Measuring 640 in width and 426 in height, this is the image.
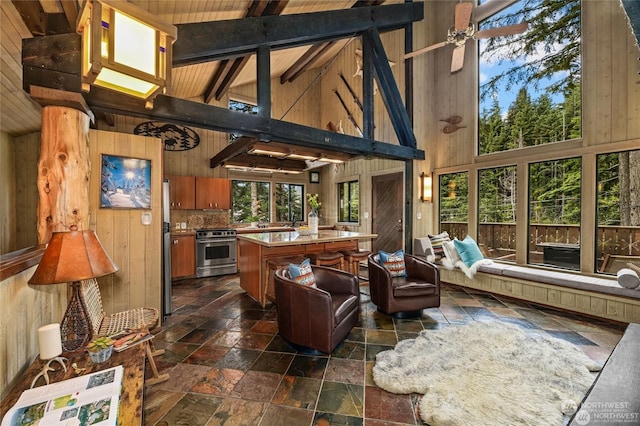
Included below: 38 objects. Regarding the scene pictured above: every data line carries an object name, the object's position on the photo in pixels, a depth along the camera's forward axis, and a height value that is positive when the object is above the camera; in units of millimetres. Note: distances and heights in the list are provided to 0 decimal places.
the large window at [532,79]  4215 +2349
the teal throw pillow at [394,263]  3682 -716
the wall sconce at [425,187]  5879 +549
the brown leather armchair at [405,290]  3367 -1003
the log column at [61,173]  1912 +278
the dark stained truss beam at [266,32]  2734 +2189
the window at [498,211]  4922 +20
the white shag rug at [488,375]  1801 -1353
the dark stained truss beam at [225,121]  2469 +1034
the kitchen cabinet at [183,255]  5246 -881
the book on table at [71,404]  1004 -785
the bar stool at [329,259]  3972 -721
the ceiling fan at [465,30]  3291 +2443
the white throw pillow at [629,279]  3196 -807
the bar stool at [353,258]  4438 -771
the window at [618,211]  3668 +19
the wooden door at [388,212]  6172 -6
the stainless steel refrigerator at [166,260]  3443 -641
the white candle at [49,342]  1335 -667
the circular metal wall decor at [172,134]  5035 +1517
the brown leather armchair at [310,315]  2488 -1020
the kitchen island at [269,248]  3836 -574
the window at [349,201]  7527 +303
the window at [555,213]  4152 -12
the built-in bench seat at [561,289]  3289 -1109
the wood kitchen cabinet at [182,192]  5691 +421
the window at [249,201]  7103 +279
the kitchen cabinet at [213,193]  6019 +417
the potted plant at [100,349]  1415 -748
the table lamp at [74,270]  1400 -321
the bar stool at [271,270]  3699 -850
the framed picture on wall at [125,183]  2680 +295
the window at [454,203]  5574 +194
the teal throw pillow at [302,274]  2859 -683
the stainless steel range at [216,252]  5500 -868
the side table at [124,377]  1103 -817
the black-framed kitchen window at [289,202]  7867 +286
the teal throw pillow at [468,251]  4676 -700
